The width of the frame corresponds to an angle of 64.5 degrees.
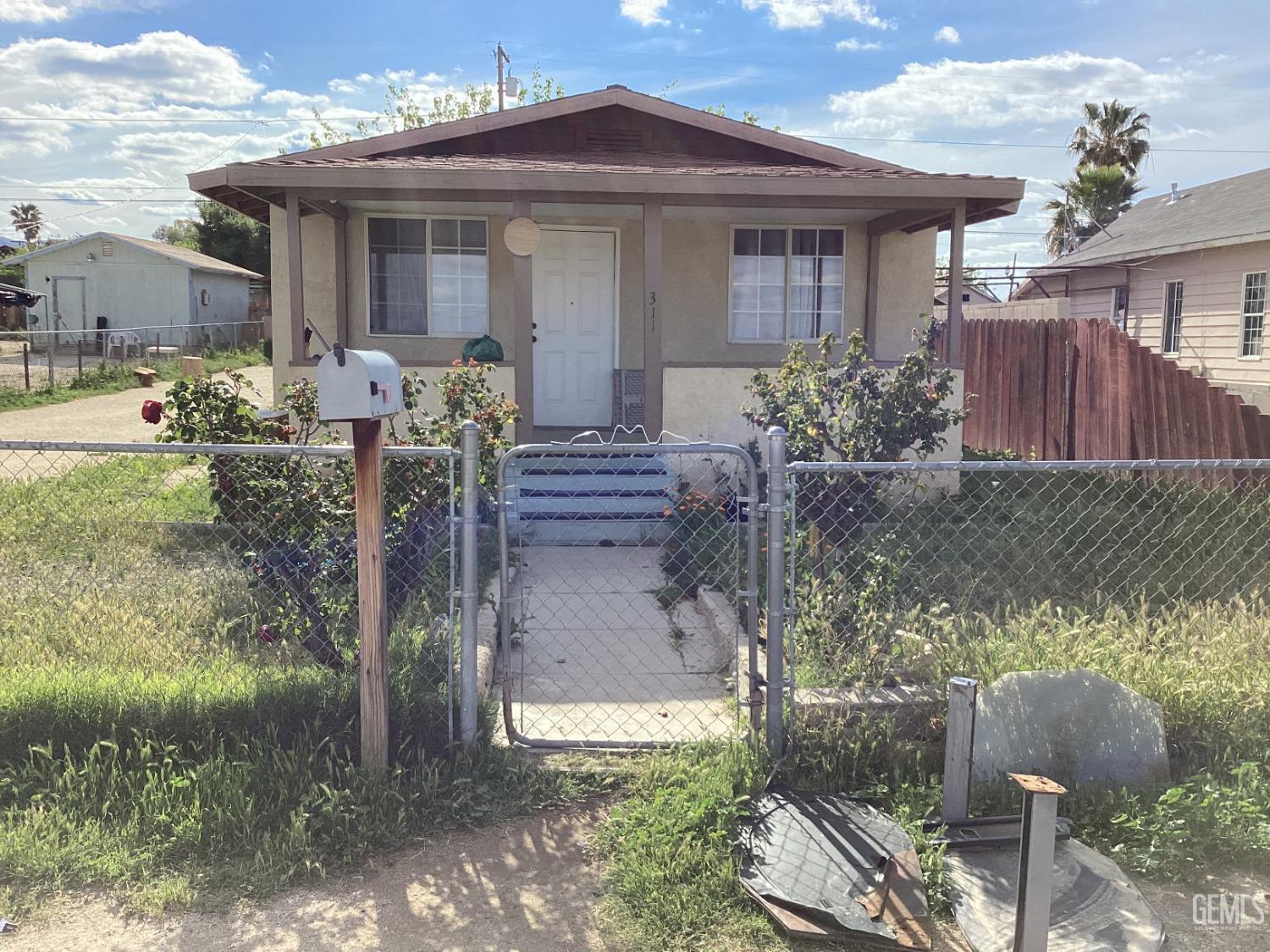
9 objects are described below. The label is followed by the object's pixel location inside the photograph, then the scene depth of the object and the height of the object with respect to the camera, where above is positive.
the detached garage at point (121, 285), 33.38 +2.26
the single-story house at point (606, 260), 10.22 +1.08
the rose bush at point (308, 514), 4.59 -0.77
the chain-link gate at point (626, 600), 4.30 -1.51
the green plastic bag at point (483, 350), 10.23 +0.07
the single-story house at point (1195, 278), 16.53 +1.63
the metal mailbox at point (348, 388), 3.22 -0.10
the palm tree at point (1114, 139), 35.09 +7.92
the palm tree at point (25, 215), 73.19 +10.13
